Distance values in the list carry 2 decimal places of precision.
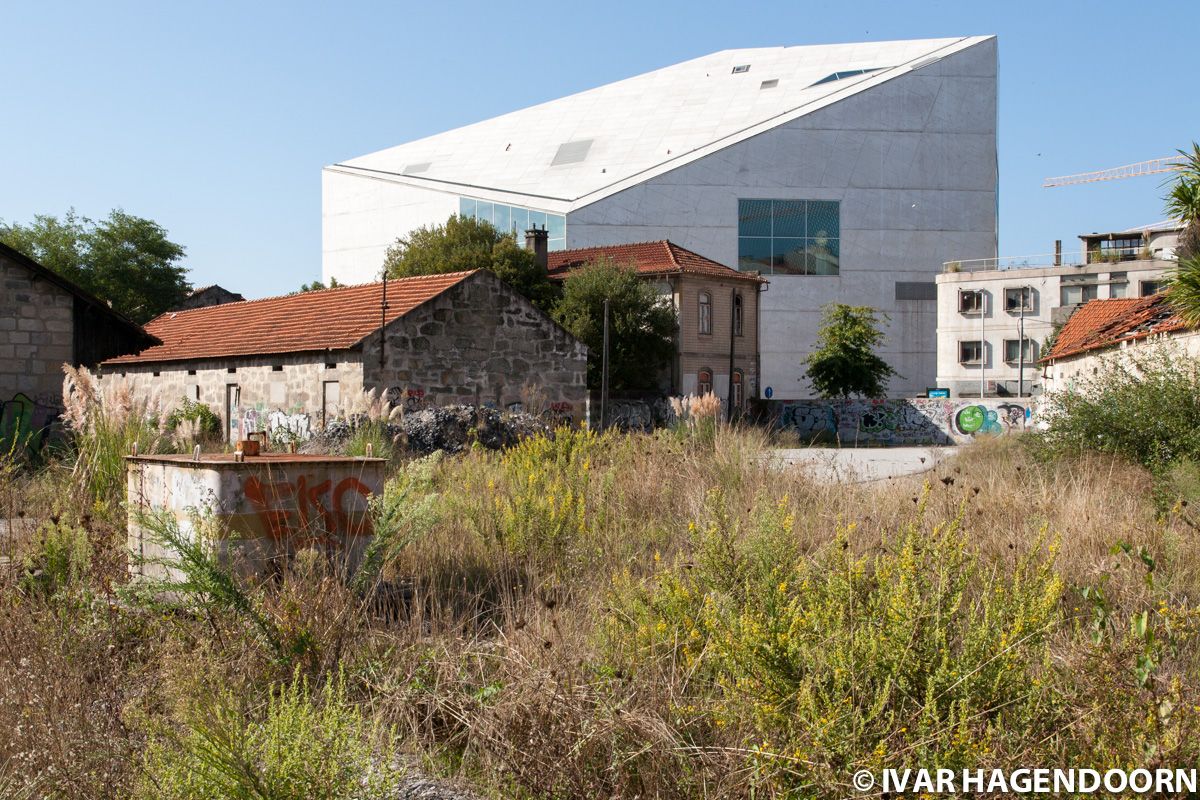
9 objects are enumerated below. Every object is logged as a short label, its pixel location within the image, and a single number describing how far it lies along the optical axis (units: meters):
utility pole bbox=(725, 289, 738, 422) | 45.50
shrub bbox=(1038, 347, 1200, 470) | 13.67
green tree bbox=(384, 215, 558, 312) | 43.97
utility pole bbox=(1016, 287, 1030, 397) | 56.21
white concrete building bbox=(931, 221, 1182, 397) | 59.06
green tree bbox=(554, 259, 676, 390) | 41.44
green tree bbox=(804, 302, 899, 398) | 51.44
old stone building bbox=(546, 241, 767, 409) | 44.03
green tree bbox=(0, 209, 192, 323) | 53.25
